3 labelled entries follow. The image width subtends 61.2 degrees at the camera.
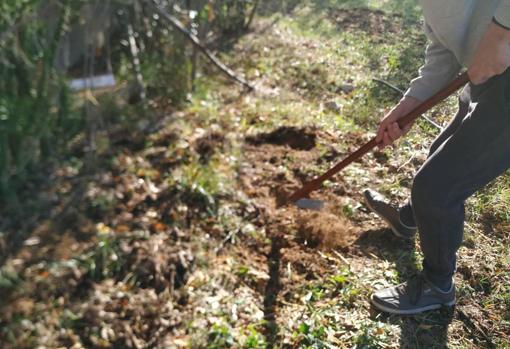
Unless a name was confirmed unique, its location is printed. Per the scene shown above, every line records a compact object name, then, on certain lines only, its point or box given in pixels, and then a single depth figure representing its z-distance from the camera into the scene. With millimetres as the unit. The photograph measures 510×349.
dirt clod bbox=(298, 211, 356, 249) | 2732
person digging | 1683
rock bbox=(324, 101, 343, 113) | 4078
